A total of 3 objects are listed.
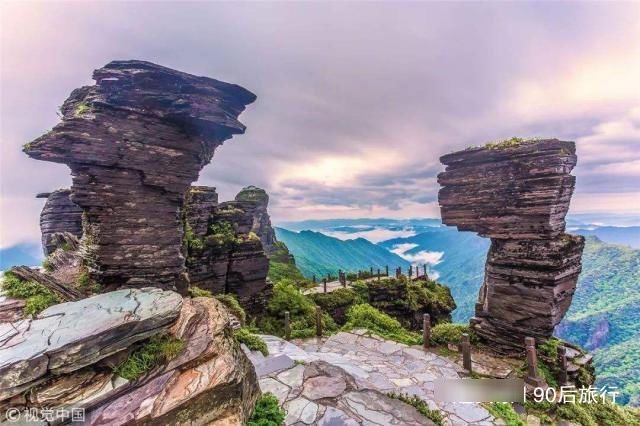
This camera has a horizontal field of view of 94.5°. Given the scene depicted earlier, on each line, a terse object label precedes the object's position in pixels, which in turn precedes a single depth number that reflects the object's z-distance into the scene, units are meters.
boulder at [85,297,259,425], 3.63
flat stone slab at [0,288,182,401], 3.27
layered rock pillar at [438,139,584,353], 9.98
